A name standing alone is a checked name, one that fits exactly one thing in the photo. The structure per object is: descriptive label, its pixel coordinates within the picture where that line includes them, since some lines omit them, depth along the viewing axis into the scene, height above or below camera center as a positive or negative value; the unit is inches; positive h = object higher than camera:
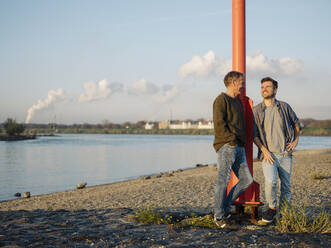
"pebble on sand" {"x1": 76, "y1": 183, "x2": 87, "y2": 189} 541.6 -95.1
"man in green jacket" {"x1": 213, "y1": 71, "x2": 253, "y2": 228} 160.1 -8.3
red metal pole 180.1 +32.5
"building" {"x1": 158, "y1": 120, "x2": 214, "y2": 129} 5462.1 +16.2
